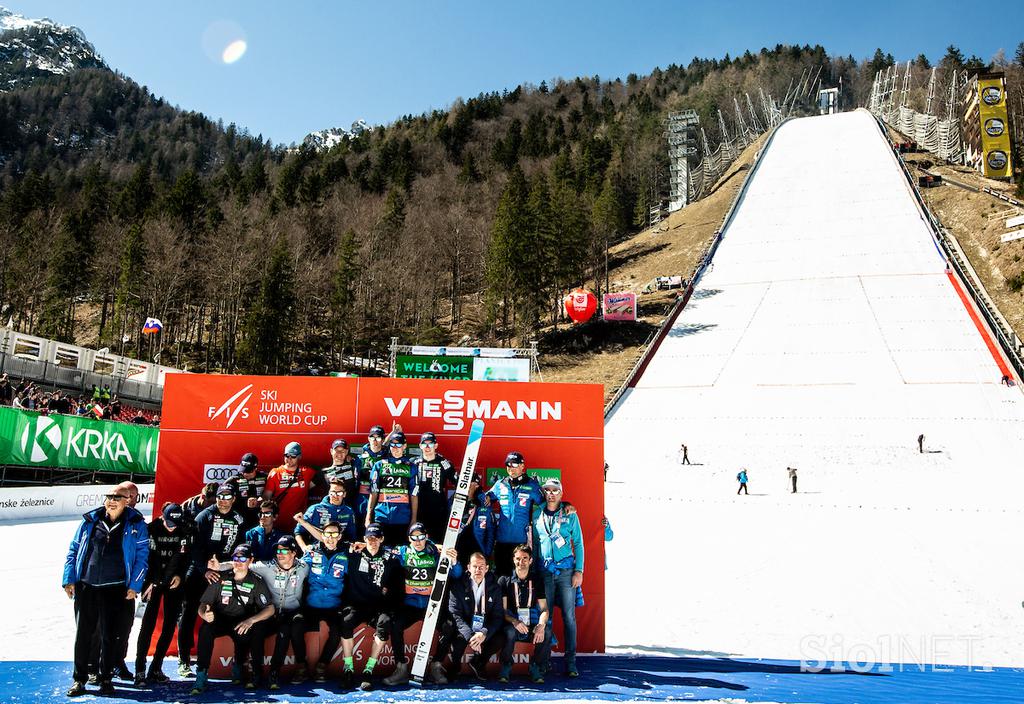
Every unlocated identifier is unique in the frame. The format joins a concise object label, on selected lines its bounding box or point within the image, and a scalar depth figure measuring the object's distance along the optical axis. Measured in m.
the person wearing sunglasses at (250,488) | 6.36
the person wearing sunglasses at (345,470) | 6.43
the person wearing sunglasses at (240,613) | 5.56
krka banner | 15.35
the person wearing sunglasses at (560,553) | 6.21
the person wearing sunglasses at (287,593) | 5.69
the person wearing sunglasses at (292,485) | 6.60
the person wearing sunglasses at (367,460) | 6.49
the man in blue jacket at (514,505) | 6.38
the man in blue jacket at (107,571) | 5.43
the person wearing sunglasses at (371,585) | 5.77
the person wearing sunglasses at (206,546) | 5.94
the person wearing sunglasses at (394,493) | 6.31
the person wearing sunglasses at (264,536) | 6.16
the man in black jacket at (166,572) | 5.80
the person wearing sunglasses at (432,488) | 6.45
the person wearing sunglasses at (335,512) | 6.13
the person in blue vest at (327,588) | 5.77
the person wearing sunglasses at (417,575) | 5.88
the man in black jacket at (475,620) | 5.83
